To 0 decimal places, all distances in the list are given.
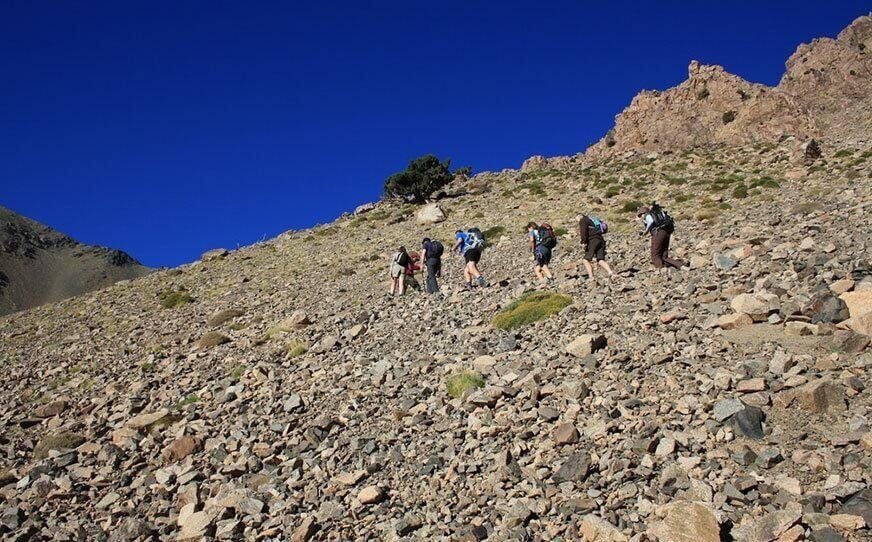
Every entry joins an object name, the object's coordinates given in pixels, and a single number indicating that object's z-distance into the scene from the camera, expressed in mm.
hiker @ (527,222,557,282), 16844
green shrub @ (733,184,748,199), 29359
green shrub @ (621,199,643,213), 31672
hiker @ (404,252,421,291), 19438
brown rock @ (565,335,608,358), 9531
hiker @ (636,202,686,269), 15055
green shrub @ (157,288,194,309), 25984
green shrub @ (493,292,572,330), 12562
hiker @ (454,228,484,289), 17922
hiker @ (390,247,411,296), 19188
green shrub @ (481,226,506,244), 30344
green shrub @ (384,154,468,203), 52219
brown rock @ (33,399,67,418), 12969
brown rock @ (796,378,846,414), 6445
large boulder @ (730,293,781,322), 9094
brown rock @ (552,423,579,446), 7164
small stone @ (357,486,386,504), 7090
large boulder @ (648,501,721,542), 5059
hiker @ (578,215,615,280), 15484
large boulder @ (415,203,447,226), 40250
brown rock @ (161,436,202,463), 9594
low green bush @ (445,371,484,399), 9519
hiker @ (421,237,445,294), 18031
